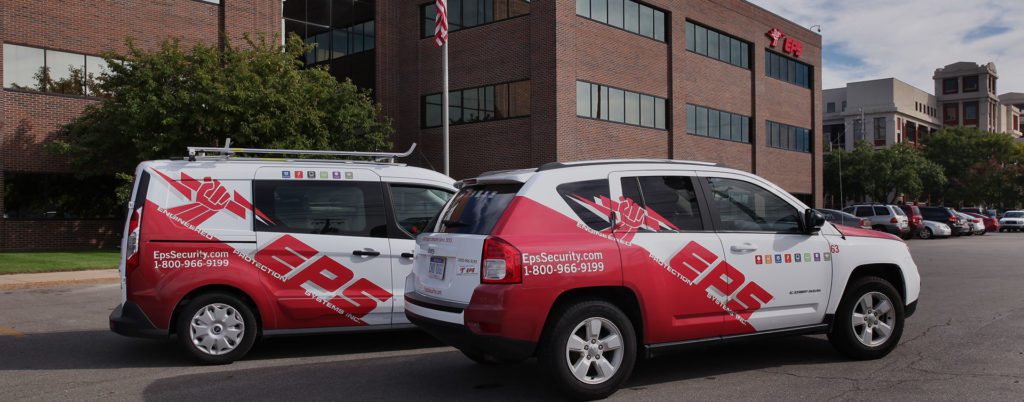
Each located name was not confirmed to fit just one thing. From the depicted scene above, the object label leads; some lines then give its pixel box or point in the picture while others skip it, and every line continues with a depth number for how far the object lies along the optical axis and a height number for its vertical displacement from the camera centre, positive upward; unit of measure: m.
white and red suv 5.32 -0.52
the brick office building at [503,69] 24.08 +5.36
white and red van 6.84 -0.42
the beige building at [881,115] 87.94 +10.13
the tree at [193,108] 20.72 +2.68
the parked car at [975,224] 40.91 -1.30
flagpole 20.02 +2.62
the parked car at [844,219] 29.15 -0.70
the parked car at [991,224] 47.25 -1.48
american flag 19.72 +4.57
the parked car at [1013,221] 49.06 -1.40
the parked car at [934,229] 35.50 -1.36
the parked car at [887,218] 32.59 -0.74
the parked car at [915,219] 34.78 -0.84
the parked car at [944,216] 38.03 -0.78
